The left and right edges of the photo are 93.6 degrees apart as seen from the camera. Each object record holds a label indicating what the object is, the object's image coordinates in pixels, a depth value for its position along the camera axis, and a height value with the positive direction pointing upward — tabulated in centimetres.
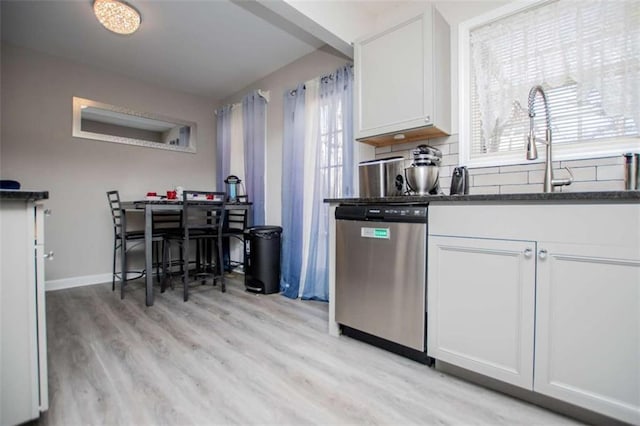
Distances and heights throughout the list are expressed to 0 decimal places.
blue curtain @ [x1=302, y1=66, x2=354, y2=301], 262 +39
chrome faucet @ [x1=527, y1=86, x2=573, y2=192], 153 +30
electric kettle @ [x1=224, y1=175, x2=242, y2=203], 370 +26
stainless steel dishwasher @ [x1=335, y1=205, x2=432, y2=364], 155 -38
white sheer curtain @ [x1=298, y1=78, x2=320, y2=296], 291 +56
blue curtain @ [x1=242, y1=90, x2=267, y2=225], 350 +69
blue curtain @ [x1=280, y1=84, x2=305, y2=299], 300 +18
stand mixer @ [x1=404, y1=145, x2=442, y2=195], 176 +21
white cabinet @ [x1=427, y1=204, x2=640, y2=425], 106 -37
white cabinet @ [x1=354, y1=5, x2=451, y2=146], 184 +84
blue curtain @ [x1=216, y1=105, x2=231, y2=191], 402 +85
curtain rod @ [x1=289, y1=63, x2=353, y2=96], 266 +123
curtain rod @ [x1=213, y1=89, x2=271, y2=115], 350 +132
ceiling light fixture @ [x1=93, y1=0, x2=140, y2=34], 220 +145
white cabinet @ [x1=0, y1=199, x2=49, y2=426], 99 -36
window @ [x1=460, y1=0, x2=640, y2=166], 149 +74
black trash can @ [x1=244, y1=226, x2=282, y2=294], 295 -52
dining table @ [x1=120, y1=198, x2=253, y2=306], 256 -9
